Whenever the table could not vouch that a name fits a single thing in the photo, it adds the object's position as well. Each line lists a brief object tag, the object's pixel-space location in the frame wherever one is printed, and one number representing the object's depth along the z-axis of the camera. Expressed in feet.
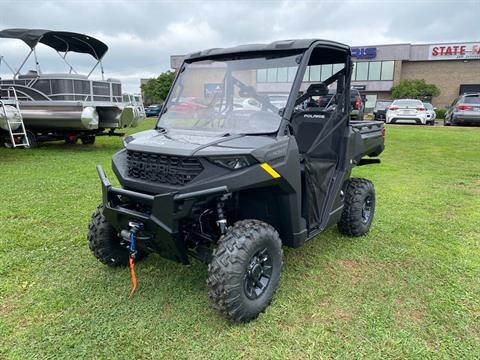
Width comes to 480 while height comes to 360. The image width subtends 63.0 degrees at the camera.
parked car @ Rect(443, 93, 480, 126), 56.18
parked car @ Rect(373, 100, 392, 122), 73.11
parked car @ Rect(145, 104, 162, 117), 100.11
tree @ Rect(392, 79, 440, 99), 138.10
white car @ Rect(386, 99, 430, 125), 61.72
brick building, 146.20
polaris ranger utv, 8.82
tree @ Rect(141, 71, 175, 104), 161.10
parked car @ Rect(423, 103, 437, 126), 63.33
